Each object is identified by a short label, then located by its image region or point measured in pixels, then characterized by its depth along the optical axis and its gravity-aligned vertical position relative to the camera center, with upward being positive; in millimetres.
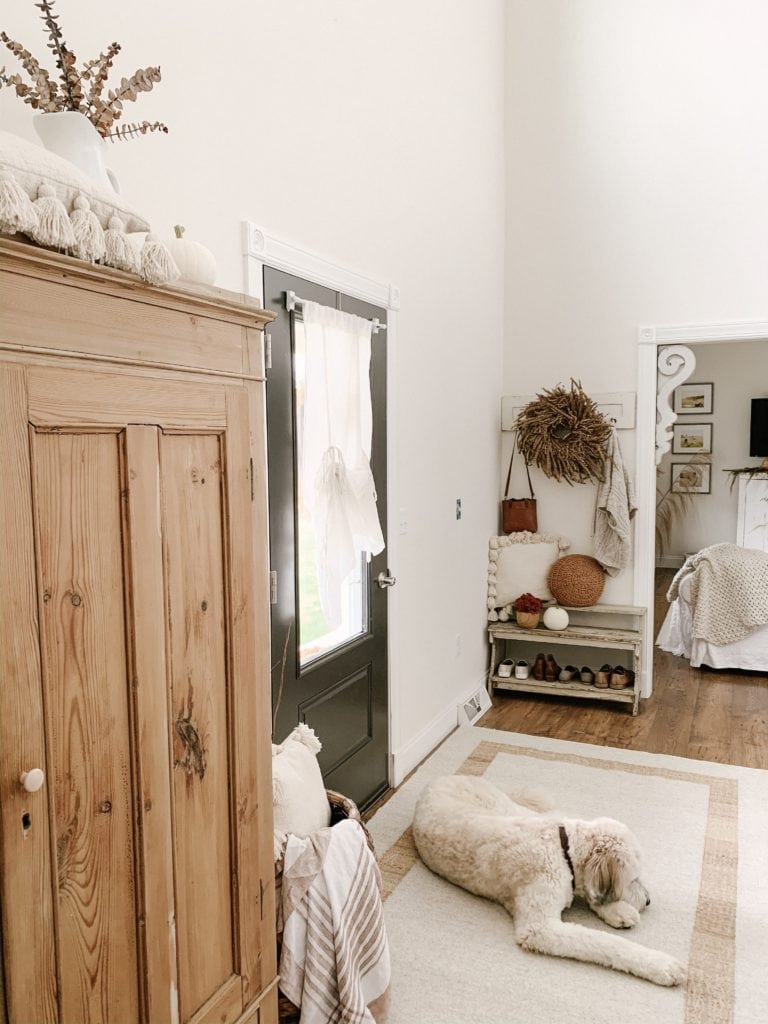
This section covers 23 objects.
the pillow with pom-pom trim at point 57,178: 1076 +399
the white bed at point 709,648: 4988 -1247
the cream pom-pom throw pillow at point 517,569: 4719 -668
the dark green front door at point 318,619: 2514 -575
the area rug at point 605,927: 2094 -1427
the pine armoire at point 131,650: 1114 -311
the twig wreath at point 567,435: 4594 +121
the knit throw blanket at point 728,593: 4840 -854
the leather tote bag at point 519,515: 4809 -356
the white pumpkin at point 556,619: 4551 -931
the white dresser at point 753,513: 8070 -603
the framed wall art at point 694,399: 8742 +603
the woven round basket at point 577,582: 4590 -727
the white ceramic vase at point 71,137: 1405 +573
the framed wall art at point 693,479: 8828 -275
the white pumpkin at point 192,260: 1516 +383
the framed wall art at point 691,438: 8797 +178
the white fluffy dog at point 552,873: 2234 -1272
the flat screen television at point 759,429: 8375 +258
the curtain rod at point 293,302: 2521 +497
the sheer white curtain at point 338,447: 2627 +37
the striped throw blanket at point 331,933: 1879 -1152
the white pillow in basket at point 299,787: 2072 -883
